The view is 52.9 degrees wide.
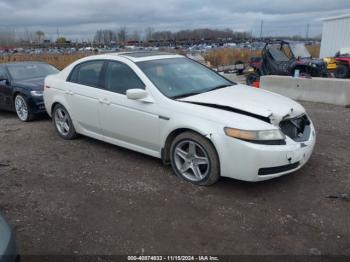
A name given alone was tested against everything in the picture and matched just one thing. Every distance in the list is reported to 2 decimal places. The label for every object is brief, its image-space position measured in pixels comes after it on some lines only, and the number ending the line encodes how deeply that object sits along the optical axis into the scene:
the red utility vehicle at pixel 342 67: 15.22
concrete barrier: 9.30
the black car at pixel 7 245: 2.31
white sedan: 3.93
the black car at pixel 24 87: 7.94
